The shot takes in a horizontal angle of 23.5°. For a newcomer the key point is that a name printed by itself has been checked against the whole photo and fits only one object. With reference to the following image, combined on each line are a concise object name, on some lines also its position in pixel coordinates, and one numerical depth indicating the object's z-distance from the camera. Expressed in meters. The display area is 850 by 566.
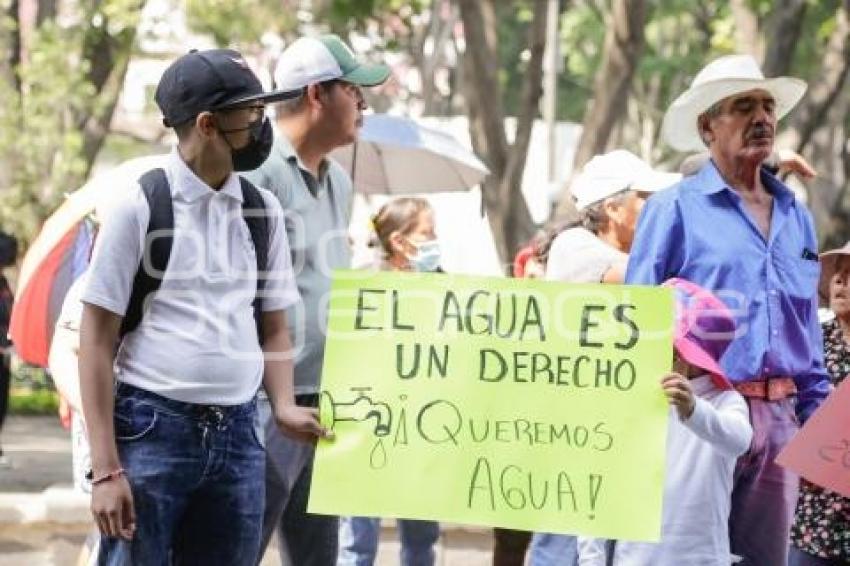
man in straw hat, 5.30
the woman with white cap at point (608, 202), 6.55
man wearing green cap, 5.56
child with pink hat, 5.05
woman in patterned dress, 5.84
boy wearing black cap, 4.35
